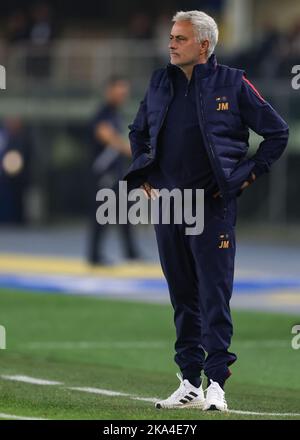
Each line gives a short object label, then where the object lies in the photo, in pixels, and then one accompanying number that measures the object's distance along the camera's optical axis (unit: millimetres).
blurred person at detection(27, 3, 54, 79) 30172
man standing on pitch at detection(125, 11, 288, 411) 8961
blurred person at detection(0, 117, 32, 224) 28703
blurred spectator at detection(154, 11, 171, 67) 29469
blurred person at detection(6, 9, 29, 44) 31766
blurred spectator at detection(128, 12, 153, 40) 31906
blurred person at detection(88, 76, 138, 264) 19609
